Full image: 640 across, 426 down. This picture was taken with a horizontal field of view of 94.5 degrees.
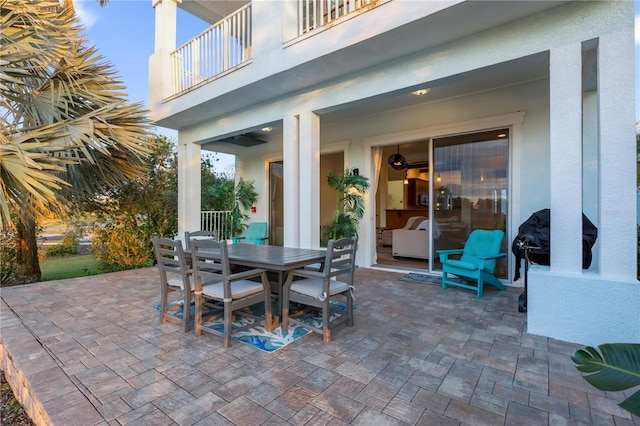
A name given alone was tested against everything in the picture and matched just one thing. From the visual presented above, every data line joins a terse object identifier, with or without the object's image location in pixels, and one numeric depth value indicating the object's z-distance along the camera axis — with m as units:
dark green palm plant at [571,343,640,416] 1.07
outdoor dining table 2.74
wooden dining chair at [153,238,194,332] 2.82
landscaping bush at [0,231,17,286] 5.09
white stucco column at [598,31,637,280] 2.44
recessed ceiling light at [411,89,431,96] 4.45
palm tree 2.36
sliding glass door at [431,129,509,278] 4.70
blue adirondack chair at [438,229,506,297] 3.99
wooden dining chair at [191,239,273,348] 2.55
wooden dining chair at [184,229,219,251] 4.12
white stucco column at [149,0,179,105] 5.82
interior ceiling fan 7.43
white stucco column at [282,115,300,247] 4.65
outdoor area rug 2.61
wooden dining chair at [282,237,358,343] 2.62
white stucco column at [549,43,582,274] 2.64
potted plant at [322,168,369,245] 5.69
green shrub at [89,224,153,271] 6.08
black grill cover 2.84
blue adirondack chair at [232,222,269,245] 7.39
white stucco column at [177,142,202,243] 6.43
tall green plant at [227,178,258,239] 7.96
